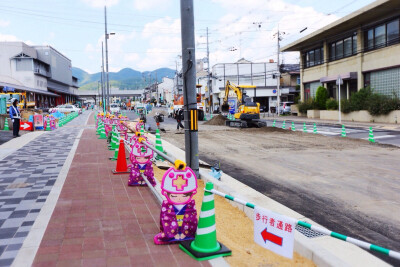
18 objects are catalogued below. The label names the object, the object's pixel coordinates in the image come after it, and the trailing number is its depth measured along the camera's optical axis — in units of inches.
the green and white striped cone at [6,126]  1013.4
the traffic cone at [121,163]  415.3
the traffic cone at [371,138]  747.9
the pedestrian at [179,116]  1159.4
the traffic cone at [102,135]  804.4
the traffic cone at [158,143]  551.3
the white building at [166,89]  5192.4
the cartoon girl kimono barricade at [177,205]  203.9
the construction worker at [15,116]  767.7
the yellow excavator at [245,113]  1176.2
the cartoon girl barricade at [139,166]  346.6
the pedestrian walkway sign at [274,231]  152.9
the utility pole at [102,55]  2079.2
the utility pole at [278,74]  1936.5
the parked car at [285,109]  2176.4
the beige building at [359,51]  1258.6
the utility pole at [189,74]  354.9
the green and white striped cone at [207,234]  192.9
